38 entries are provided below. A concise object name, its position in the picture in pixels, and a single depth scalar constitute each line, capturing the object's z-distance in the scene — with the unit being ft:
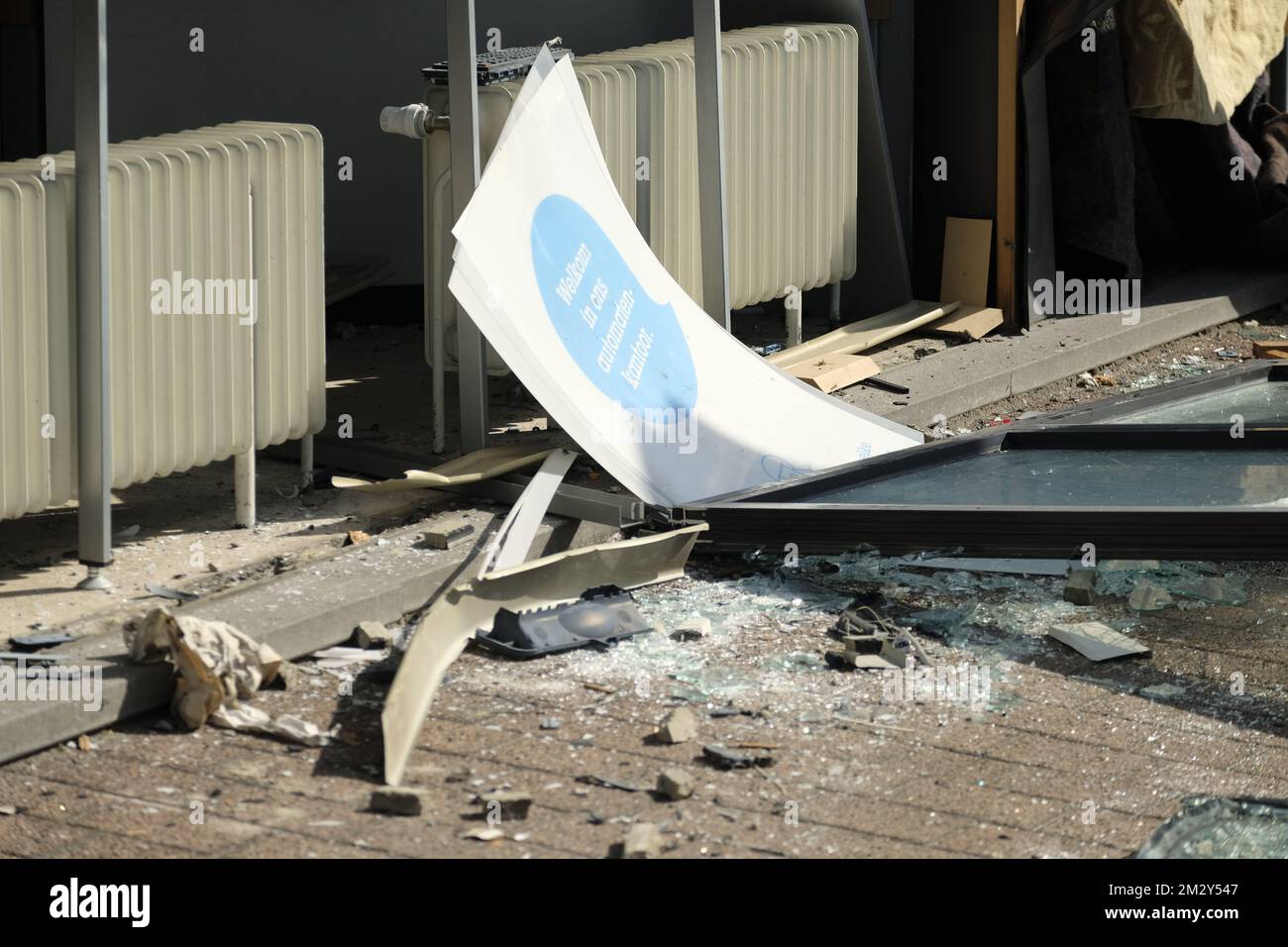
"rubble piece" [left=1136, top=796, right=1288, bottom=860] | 11.40
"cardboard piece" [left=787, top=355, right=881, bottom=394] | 22.47
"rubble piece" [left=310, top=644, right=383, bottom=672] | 14.35
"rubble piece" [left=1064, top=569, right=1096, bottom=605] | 16.14
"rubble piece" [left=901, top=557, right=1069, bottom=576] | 16.87
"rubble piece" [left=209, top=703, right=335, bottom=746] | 12.86
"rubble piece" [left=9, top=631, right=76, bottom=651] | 13.70
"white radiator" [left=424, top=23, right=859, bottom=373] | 20.36
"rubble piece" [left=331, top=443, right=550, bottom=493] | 17.53
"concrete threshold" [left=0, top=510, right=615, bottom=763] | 12.62
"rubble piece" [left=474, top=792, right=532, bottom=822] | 11.73
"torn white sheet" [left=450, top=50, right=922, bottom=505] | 17.49
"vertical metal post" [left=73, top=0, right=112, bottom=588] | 14.80
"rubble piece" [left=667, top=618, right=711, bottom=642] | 15.21
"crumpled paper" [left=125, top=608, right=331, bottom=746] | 12.98
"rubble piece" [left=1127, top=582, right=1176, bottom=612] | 16.02
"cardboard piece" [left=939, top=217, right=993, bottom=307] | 25.77
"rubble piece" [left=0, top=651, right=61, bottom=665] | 13.26
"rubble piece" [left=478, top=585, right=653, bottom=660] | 14.74
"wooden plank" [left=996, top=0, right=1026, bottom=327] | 24.63
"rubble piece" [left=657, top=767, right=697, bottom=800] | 11.99
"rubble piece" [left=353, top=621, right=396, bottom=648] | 14.78
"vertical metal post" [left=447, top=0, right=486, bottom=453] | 17.94
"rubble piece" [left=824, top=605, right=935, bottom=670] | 14.58
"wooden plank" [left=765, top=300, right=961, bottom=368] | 23.82
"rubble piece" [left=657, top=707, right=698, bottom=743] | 12.94
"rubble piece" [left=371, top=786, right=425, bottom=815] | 11.70
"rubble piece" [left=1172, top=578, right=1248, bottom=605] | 16.22
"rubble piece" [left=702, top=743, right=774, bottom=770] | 12.57
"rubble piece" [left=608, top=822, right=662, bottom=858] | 11.07
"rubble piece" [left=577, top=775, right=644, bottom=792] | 12.20
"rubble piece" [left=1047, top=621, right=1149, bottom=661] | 14.87
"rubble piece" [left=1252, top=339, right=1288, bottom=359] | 25.07
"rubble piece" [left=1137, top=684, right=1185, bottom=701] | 14.03
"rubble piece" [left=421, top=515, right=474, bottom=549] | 16.38
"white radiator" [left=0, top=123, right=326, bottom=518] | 14.75
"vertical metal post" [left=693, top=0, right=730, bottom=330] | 20.80
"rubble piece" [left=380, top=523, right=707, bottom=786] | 12.78
